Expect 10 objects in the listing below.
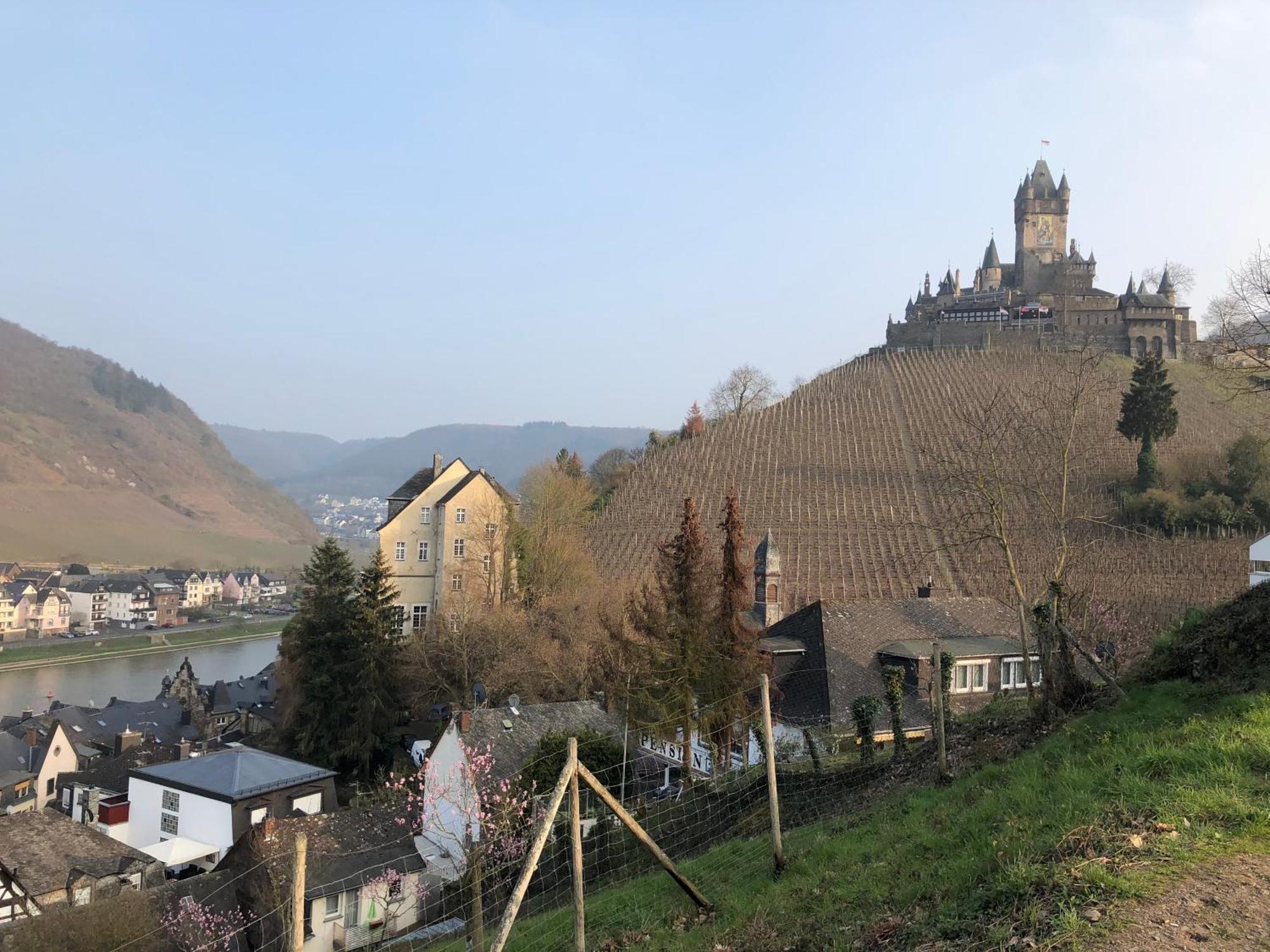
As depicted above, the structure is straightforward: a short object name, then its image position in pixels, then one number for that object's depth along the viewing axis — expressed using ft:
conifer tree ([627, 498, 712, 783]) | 74.28
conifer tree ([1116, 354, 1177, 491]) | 207.72
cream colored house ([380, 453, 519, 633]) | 152.15
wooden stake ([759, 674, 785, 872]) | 26.76
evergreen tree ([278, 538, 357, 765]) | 118.42
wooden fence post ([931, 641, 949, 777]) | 34.32
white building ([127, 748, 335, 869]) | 91.09
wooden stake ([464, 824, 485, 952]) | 32.14
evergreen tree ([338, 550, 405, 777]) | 116.88
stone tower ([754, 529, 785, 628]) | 107.34
